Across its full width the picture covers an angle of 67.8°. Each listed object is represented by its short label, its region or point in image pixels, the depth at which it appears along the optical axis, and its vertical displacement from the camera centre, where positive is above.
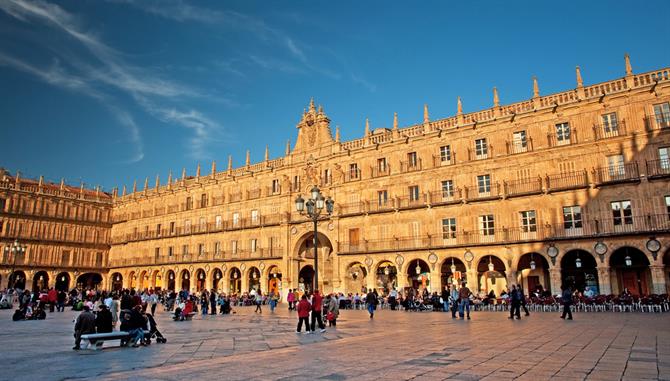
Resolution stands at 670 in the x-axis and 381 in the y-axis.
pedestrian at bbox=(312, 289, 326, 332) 16.26 -0.67
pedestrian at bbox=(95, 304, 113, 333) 13.03 -0.81
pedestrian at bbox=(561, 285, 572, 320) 19.13 -0.48
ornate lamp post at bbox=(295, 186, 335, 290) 18.12 +3.06
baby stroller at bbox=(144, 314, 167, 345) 13.09 -1.19
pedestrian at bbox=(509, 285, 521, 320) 20.08 -0.54
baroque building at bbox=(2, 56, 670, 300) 29.92 +6.07
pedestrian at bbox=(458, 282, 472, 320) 21.09 -0.47
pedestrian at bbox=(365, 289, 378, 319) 22.75 -0.62
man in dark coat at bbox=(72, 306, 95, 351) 11.93 -0.87
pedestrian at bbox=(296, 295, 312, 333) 15.66 -0.67
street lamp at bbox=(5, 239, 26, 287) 53.22 +4.18
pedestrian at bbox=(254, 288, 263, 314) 29.94 -1.00
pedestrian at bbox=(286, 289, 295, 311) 30.10 -0.68
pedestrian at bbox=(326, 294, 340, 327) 18.11 -0.82
